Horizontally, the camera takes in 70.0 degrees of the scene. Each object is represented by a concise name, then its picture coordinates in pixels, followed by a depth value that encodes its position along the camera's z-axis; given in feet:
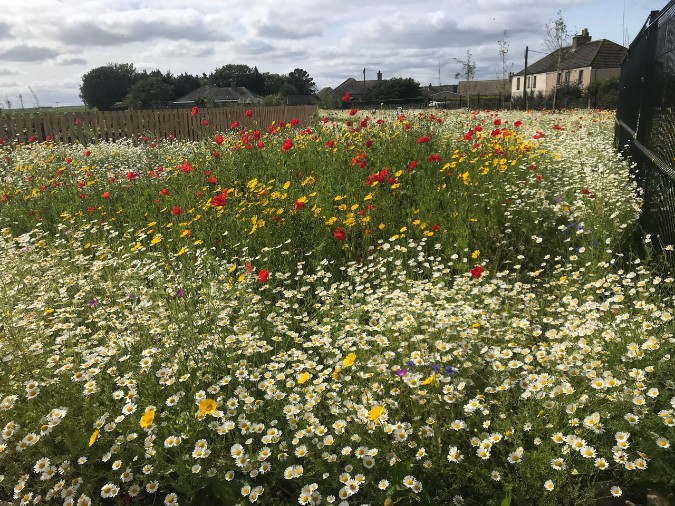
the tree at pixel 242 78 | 358.84
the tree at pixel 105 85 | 313.32
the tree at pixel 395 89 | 257.26
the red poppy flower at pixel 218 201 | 13.43
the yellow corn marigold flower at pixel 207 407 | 6.66
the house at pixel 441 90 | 306.12
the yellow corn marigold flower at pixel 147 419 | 6.45
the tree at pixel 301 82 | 367.66
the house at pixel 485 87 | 294.33
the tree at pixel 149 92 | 277.58
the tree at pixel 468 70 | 123.85
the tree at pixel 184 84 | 326.03
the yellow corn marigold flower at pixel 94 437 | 6.55
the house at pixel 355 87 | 319.47
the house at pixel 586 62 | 167.63
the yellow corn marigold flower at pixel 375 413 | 6.36
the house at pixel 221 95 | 273.75
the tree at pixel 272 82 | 359.50
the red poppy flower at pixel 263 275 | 10.12
